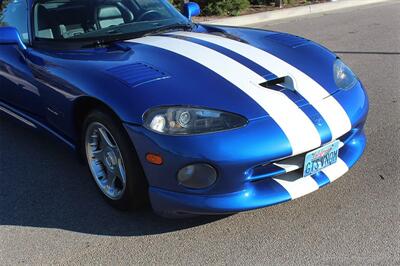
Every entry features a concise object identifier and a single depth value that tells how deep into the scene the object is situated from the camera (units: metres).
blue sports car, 2.67
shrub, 11.59
